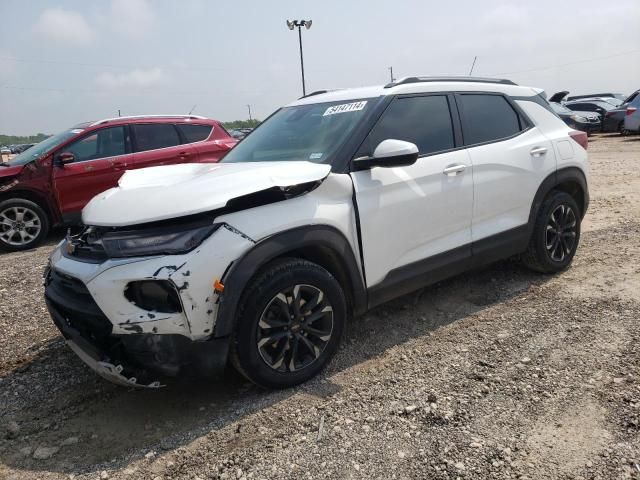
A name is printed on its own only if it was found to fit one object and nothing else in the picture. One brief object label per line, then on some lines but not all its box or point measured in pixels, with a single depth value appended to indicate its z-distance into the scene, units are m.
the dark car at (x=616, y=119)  18.67
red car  7.26
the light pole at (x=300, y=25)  31.23
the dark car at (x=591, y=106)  20.91
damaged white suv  2.65
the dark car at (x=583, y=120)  15.88
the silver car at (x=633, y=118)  16.88
